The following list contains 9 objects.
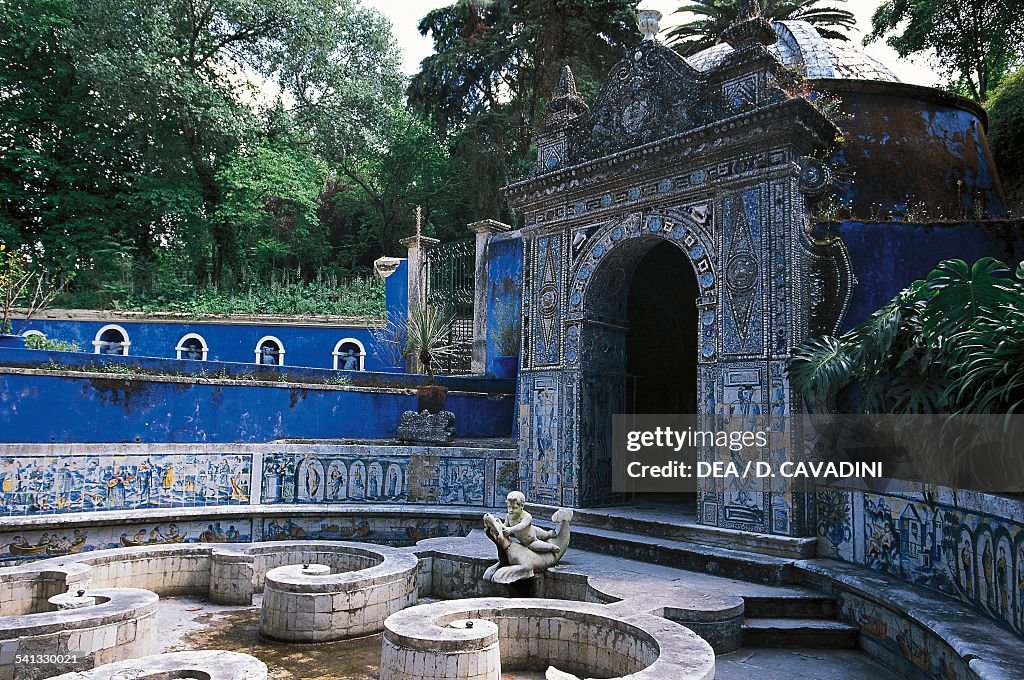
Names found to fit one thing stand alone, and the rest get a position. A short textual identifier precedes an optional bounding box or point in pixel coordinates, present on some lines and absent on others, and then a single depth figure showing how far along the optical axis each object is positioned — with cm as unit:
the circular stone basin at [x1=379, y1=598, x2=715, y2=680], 468
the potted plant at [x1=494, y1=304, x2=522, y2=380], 1404
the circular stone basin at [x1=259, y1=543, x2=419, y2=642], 625
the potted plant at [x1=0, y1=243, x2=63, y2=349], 1234
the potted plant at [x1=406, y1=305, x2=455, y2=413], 1254
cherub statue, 700
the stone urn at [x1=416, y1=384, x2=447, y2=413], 1250
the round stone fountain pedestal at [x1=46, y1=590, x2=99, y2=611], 576
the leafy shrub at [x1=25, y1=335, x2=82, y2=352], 1174
